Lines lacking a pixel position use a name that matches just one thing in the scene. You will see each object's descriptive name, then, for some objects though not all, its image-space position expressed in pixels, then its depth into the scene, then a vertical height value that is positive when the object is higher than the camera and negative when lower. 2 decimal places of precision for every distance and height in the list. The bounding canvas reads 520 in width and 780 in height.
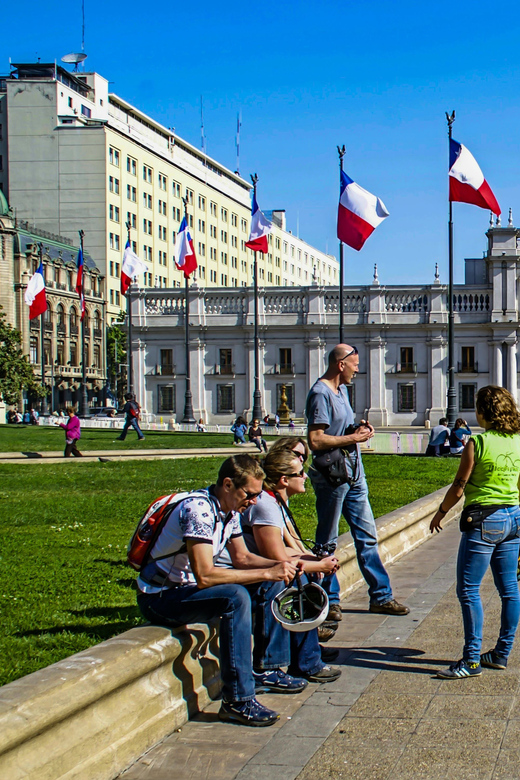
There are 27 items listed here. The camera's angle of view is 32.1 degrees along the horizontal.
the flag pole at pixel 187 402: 50.74 -0.16
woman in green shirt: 5.51 -0.78
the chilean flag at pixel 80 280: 49.12 +6.59
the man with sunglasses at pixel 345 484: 6.74 -0.66
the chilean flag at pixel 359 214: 24.89 +5.07
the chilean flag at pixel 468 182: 22.80 +5.48
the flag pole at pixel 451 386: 33.77 +0.41
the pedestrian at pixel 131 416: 33.88 -0.61
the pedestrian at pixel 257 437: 30.97 -1.39
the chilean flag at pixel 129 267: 47.19 +6.93
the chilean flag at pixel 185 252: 45.56 +7.45
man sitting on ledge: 4.86 -1.01
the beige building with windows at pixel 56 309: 76.50 +8.25
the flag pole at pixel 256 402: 49.42 -0.23
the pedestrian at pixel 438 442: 25.48 -1.29
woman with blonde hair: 5.54 -0.90
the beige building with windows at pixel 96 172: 88.62 +23.34
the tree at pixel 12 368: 61.00 +2.24
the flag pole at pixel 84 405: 59.33 -0.32
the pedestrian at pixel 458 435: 24.63 -1.06
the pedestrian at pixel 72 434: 23.09 -0.87
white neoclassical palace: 60.09 +3.73
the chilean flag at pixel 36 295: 43.84 +5.15
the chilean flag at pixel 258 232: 38.38 +7.09
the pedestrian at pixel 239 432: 33.56 -1.24
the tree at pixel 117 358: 85.31 +4.11
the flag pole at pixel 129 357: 56.62 +2.86
